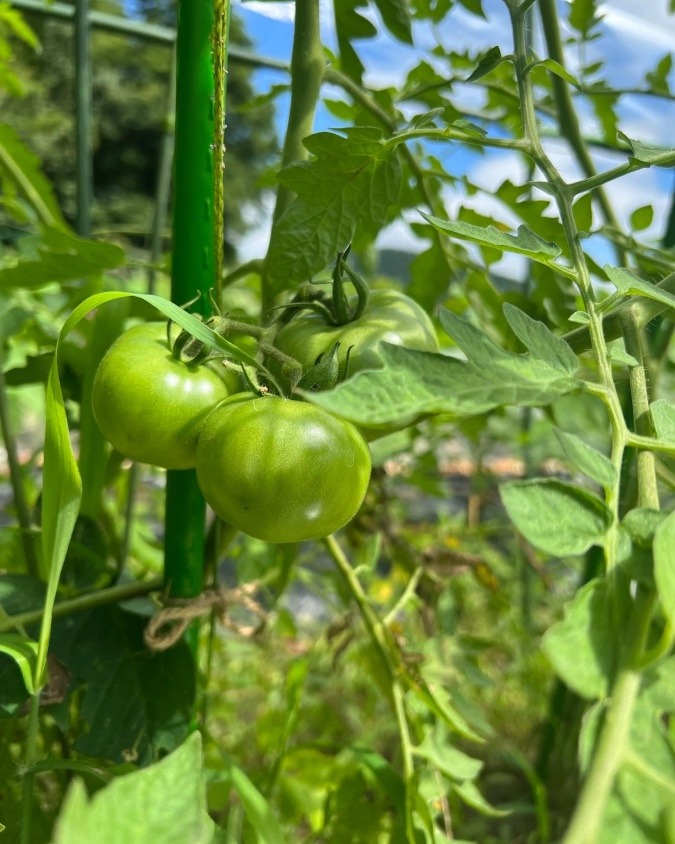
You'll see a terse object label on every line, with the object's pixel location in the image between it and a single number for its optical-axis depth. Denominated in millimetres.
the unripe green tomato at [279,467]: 324
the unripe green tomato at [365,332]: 397
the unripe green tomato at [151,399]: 370
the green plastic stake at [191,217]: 404
